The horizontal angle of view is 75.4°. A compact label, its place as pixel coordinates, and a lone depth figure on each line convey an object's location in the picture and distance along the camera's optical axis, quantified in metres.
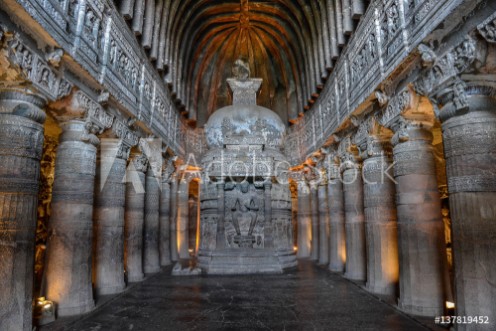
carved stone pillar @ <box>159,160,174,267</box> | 12.63
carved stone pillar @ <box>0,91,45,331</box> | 4.59
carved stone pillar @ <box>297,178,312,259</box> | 15.97
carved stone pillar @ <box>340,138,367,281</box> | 9.50
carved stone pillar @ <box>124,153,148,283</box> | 9.50
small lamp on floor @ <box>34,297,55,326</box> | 5.49
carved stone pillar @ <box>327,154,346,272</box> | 11.25
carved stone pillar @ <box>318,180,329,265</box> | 13.10
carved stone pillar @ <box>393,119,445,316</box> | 6.06
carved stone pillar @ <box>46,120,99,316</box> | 6.12
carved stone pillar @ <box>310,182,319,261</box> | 14.49
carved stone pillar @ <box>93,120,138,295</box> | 7.88
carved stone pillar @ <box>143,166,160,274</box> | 10.90
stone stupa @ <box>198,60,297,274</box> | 10.31
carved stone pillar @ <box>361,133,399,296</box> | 7.71
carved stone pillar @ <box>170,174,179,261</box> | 14.04
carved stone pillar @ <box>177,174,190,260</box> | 15.06
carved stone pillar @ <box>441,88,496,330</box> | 4.35
